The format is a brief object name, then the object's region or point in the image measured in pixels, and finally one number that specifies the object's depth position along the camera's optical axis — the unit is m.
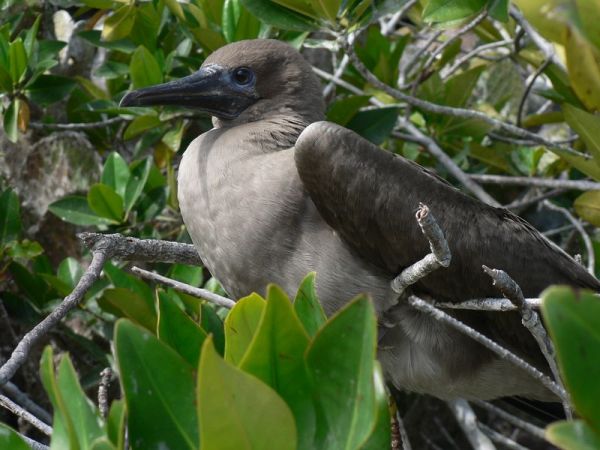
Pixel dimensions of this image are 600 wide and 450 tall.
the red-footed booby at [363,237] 5.41
